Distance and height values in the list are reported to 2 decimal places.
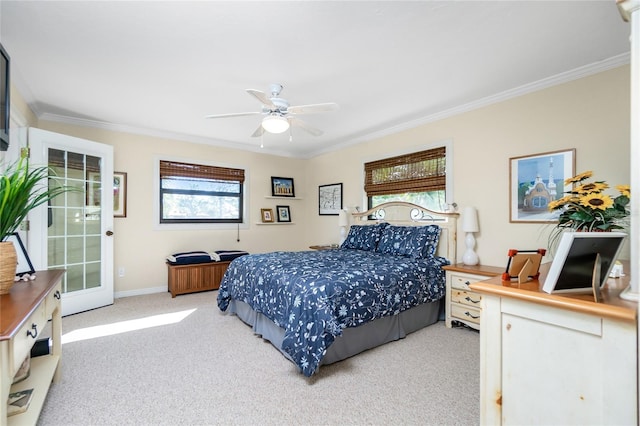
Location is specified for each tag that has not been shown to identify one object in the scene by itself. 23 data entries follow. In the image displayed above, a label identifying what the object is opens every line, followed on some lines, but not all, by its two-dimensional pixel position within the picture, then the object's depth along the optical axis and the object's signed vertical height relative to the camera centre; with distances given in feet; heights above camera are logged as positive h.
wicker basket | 4.84 -0.92
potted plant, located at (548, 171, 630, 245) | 4.76 +0.09
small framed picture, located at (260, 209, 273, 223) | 18.15 -0.18
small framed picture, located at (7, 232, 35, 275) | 6.16 -1.20
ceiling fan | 8.42 +3.06
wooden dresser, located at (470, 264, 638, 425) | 3.11 -1.74
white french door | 10.78 -0.44
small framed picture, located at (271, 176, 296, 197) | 18.60 +1.63
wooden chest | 13.88 -3.21
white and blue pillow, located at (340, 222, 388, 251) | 13.25 -1.16
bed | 7.13 -2.28
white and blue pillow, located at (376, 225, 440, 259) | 11.20 -1.16
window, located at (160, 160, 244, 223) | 15.24 +1.05
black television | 6.40 +2.57
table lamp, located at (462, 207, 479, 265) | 10.59 -0.63
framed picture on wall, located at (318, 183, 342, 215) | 17.17 +0.84
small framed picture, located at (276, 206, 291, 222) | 18.90 -0.05
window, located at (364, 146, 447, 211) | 12.30 +1.56
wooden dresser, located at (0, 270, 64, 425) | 3.56 -1.87
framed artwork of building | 8.84 +0.98
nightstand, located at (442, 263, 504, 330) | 9.40 -2.74
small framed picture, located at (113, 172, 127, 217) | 13.65 +0.84
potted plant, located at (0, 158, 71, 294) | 4.86 +0.01
